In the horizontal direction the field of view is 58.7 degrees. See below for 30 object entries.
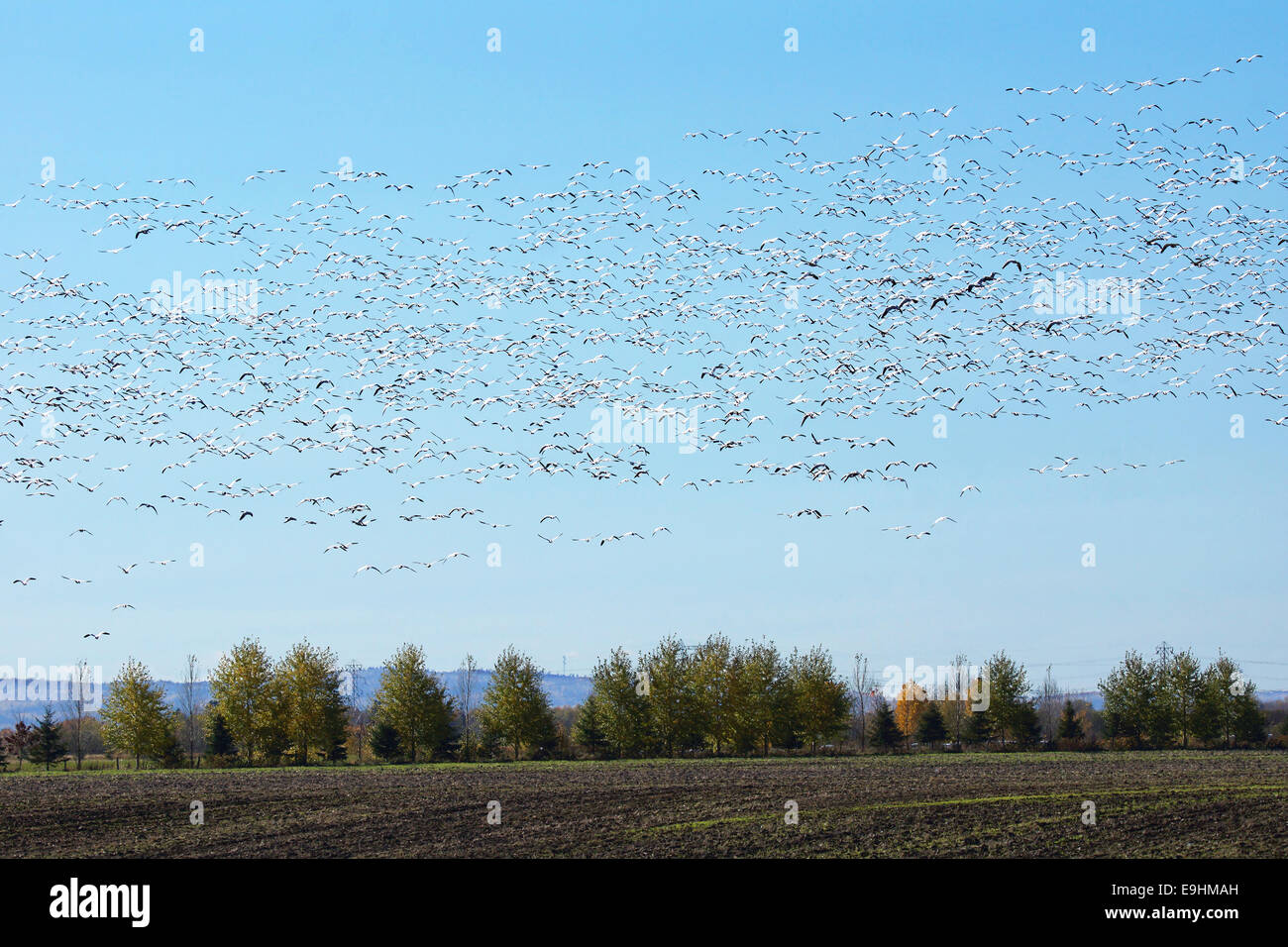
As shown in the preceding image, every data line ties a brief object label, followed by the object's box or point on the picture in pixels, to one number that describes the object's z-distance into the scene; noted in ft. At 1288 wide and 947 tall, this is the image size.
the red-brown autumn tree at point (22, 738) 294.43
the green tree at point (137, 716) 281.33
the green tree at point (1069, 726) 328.49
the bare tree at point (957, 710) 327.74
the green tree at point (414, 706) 281.74
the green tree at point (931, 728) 330.54
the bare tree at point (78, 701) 415.52
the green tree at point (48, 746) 281.33
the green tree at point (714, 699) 298.15
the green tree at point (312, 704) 278.46
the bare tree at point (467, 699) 285.82
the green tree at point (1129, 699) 334.03
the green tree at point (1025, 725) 329.93
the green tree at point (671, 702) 294.66
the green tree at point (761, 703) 298.35
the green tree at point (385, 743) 280.72
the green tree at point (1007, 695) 330.95
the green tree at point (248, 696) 279.69
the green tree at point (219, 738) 282.15
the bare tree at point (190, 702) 371.88
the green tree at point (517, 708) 290.35
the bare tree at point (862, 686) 534.78
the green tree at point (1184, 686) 331.57
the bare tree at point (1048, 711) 374.02
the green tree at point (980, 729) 330.13
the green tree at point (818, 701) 305.53
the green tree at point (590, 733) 293.84
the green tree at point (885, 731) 312.50
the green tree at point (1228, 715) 327.67
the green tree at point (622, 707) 292.20
